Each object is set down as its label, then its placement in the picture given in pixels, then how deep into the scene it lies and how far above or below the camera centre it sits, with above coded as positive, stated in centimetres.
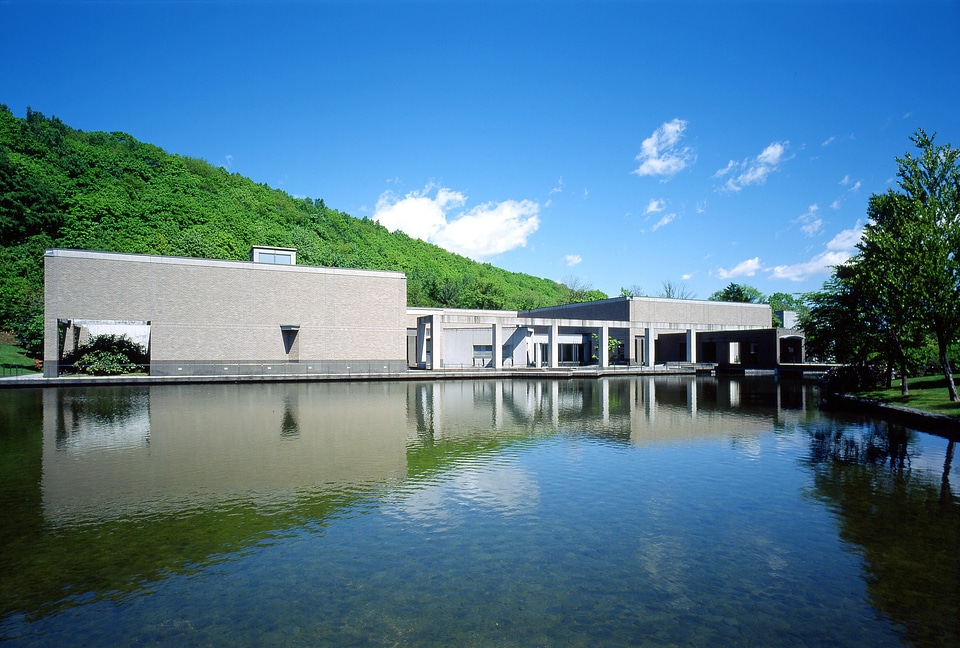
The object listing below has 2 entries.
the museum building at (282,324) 3641 +163
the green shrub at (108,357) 3525 -61
